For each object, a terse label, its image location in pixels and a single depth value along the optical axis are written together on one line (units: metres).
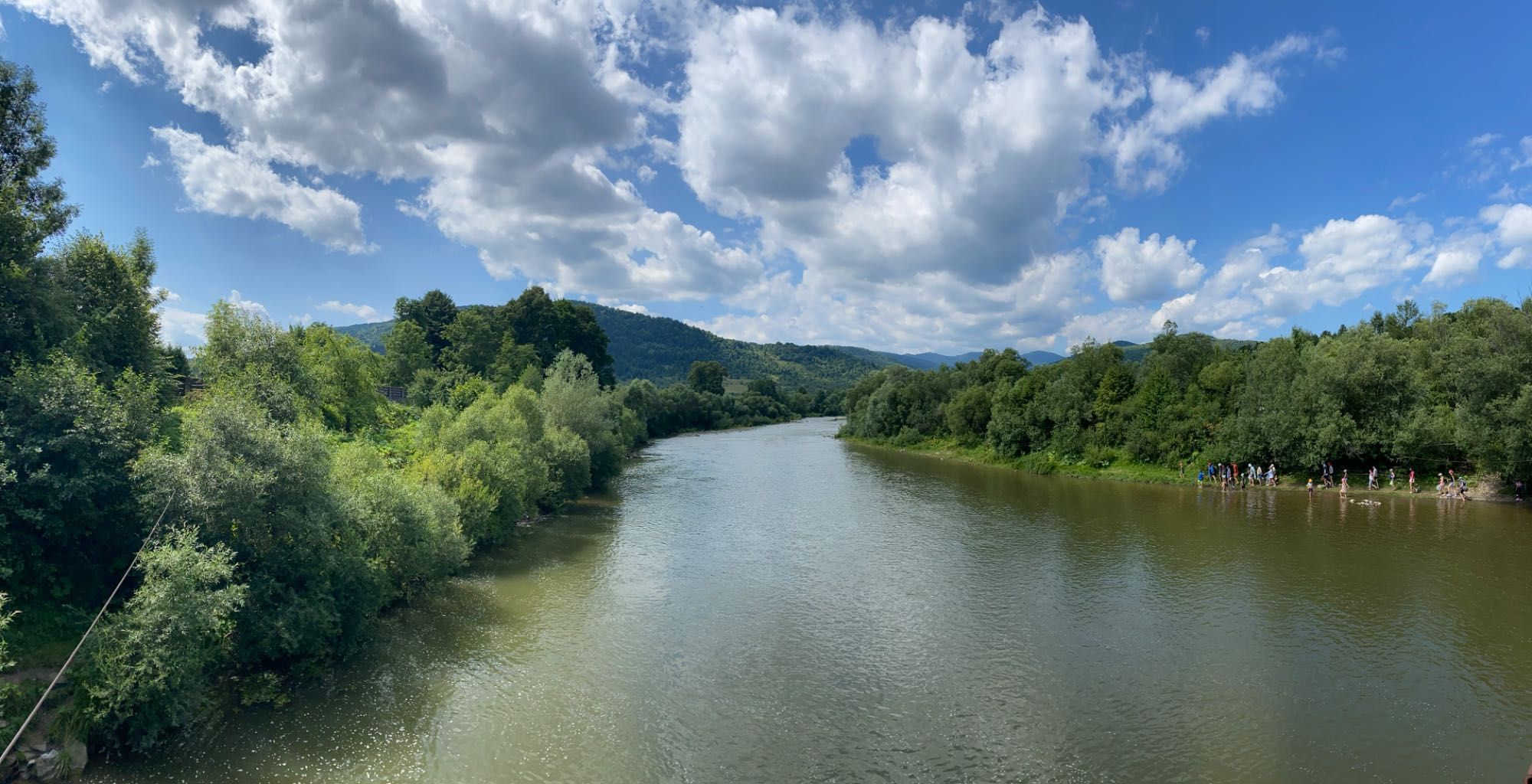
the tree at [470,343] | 61.97
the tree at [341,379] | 36.66
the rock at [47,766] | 11.33
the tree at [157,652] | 12.12
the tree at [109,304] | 21.92
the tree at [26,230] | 16.91
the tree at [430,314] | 69.88
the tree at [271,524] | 15.05
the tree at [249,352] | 29.47
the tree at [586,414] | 43.44
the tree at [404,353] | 60.78
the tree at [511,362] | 60.00
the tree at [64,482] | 13.70
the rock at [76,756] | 11.73
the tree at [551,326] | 74.25
